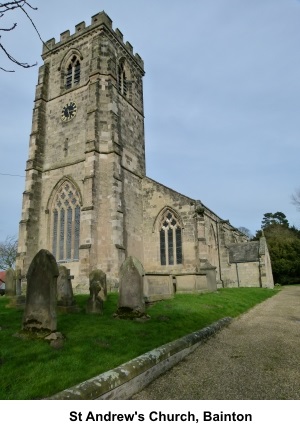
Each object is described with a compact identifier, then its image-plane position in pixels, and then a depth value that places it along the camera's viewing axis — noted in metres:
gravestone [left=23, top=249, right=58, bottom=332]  5.71
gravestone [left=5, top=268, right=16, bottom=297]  12.45
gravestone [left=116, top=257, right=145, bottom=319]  7.99
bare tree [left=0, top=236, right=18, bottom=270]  38.56
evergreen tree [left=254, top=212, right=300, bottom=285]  37.06
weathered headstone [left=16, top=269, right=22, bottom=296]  13.08
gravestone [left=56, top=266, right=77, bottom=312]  9.12
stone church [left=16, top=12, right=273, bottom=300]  16.08
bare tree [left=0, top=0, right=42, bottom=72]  2.95
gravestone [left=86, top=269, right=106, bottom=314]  8.85
